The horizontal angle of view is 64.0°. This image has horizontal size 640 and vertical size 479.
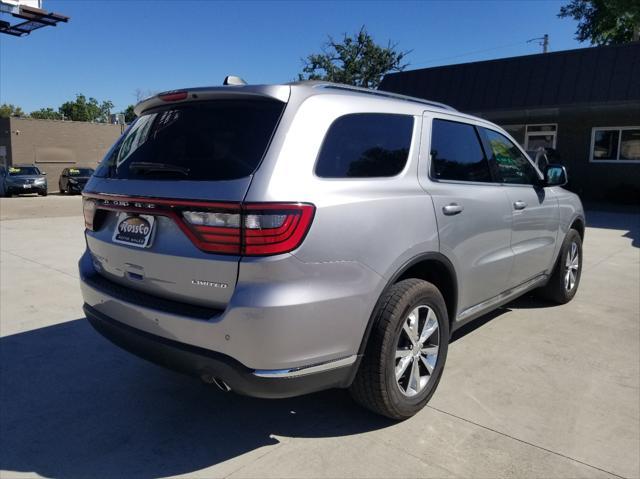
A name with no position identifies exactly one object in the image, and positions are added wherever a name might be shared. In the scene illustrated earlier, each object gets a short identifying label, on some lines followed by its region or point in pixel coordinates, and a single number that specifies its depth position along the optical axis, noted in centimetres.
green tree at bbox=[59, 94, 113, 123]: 8219
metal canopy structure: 2070
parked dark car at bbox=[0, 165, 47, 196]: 2534
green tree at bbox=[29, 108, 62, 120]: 9396
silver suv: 229
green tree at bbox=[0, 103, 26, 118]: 8455
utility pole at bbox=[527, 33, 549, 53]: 4707
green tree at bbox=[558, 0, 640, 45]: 2764
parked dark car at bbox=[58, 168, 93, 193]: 2898
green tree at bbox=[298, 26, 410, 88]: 4119
